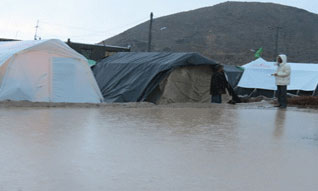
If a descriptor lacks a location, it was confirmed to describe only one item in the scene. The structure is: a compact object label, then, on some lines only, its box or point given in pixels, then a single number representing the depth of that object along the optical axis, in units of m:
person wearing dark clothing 13.22
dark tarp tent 13.79
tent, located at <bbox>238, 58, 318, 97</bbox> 23.44
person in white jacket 11.88
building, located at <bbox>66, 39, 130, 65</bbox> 38.12
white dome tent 11.66
